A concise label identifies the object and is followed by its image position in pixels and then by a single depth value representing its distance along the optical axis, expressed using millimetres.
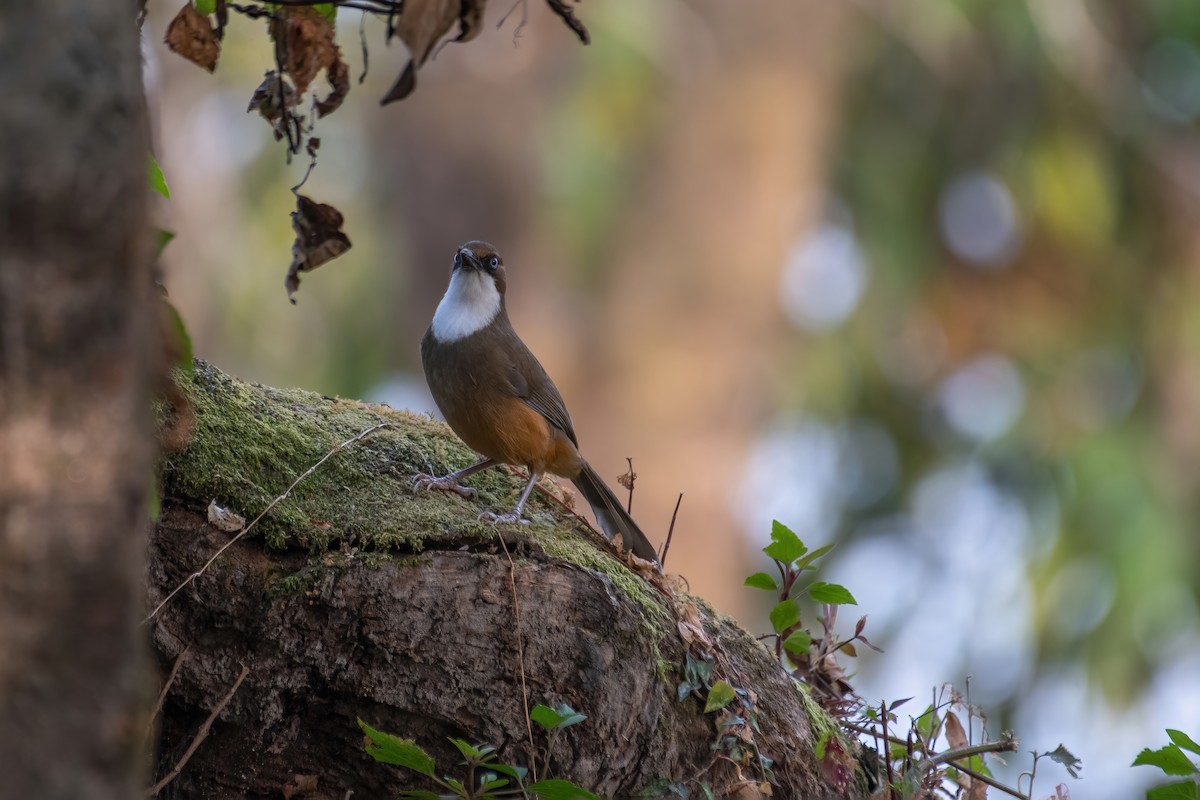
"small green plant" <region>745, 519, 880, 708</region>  6535
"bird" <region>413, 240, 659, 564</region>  8789
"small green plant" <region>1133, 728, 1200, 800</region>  5730
